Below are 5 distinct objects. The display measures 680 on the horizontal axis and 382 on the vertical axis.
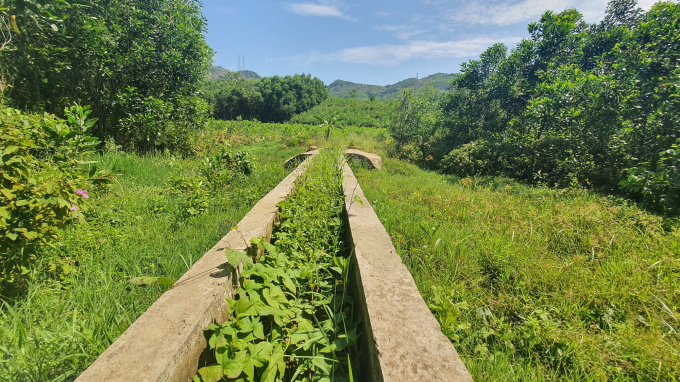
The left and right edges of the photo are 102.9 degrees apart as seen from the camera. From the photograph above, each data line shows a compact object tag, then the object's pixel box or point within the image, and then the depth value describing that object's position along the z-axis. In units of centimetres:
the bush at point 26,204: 148
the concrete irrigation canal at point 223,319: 97
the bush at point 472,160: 760
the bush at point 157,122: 614
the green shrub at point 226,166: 404
